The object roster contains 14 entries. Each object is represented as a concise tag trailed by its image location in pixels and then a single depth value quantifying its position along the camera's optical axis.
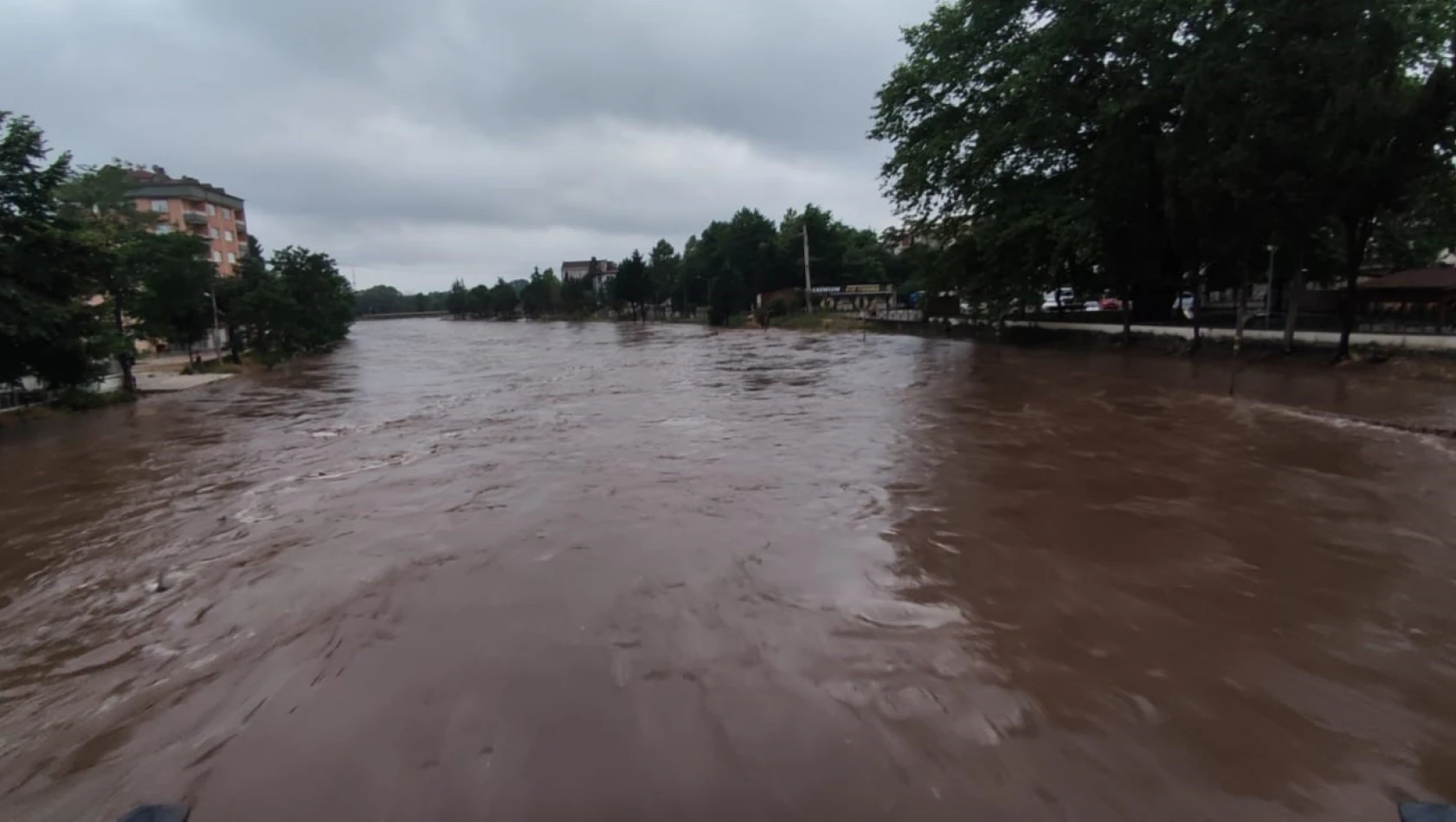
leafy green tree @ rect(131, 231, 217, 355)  30.22
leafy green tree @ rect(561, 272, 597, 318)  105.00
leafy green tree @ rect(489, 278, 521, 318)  130.50
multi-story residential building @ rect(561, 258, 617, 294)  122.44
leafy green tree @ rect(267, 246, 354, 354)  42.25
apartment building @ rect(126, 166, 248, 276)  61.31
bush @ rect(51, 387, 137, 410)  20.89
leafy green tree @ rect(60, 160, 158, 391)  20.02
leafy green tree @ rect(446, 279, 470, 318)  146.62
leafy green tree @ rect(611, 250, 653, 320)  87.69
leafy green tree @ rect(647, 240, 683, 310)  93.62
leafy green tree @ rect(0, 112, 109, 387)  16.84
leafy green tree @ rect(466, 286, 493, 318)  137.00
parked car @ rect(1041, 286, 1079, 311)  34.51
